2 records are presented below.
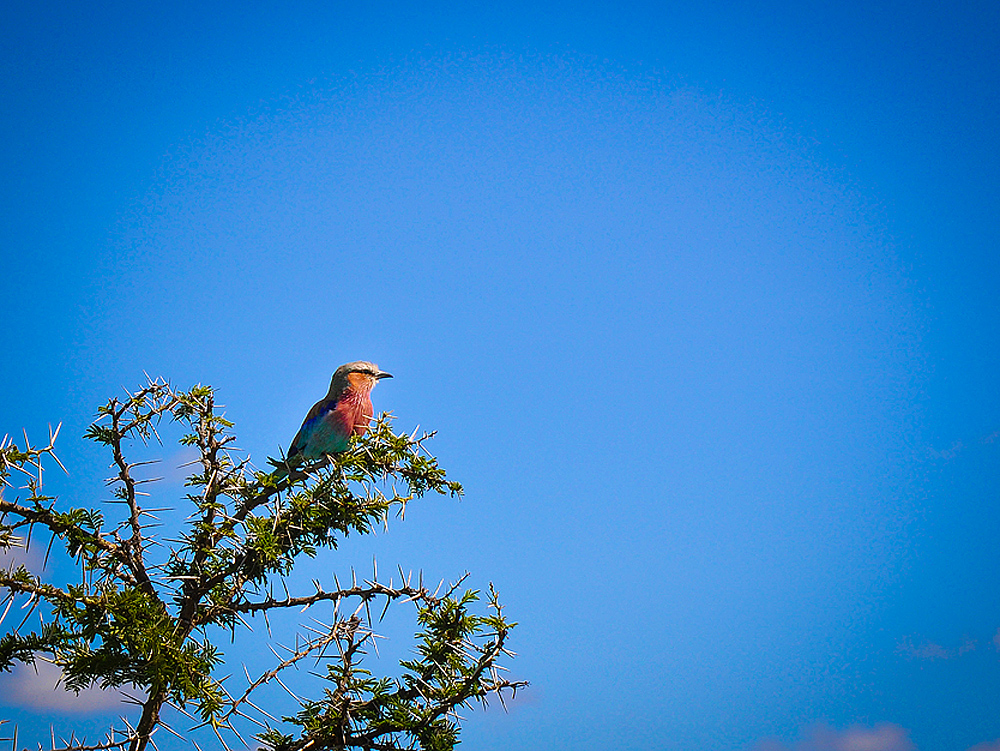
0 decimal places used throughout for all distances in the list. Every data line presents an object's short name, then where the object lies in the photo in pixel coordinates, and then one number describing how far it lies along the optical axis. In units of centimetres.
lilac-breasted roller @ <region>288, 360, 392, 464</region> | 1210
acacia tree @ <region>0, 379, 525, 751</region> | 943
